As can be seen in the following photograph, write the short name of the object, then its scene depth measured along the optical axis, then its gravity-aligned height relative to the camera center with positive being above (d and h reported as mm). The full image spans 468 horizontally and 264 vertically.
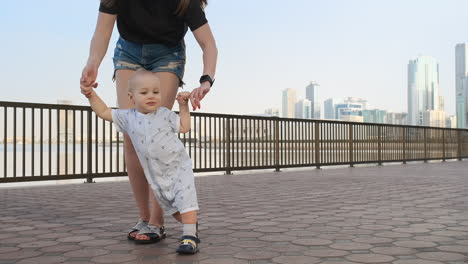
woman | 2539 +572
